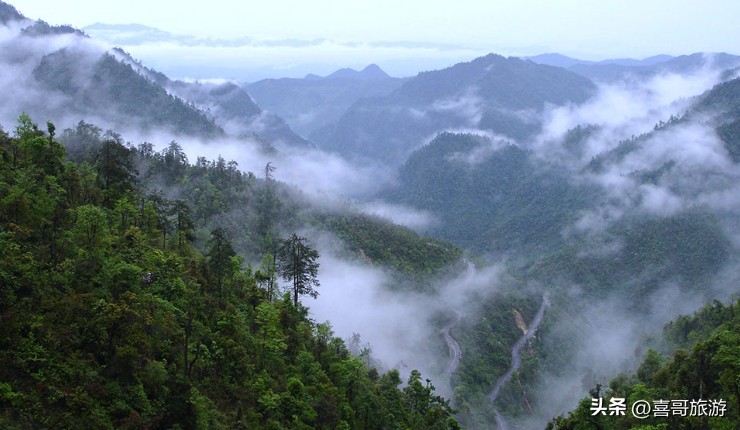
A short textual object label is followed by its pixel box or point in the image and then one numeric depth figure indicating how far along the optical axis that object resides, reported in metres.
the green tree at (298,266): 61.97
